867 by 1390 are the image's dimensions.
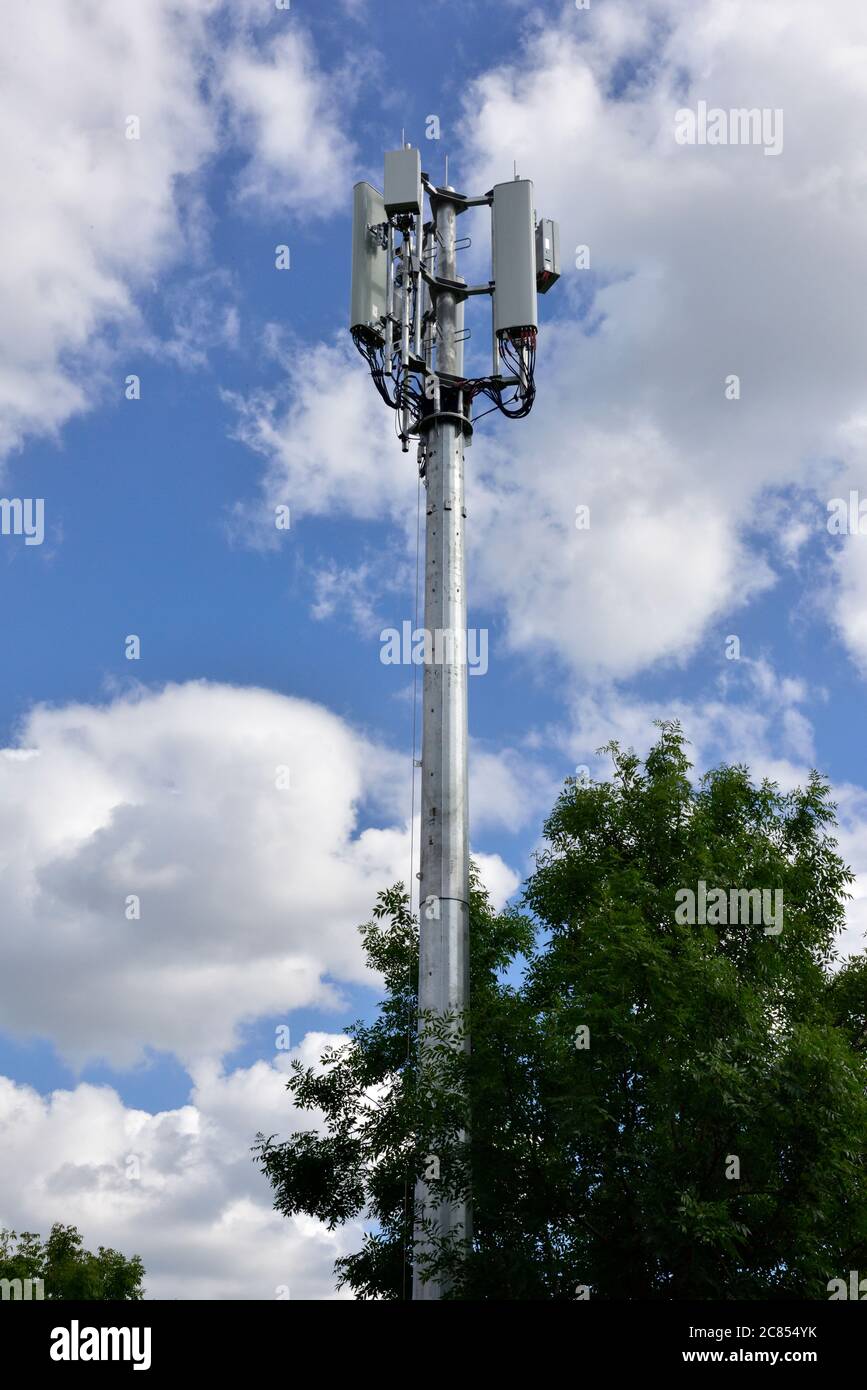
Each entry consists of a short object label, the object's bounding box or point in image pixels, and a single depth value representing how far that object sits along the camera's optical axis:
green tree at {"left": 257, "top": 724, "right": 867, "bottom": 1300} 18.56
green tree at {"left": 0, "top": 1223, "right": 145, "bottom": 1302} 49.84
